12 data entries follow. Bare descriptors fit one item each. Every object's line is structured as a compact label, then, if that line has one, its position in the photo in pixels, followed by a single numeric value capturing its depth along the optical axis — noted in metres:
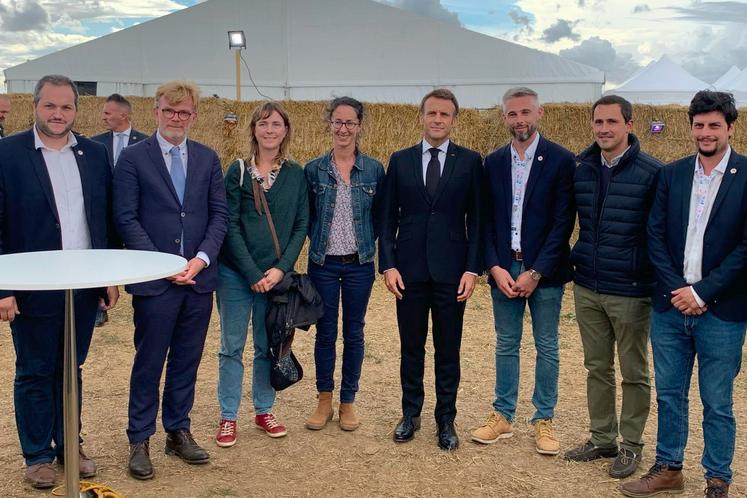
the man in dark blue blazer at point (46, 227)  3.56
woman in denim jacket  4.30
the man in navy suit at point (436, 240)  4.16
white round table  2.65
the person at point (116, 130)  6.97
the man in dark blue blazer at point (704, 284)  3.42
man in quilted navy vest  3.82
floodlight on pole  11.88
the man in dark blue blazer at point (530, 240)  4.08
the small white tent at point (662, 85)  17.59
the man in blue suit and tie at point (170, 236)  3.79
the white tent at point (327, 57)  17.00
